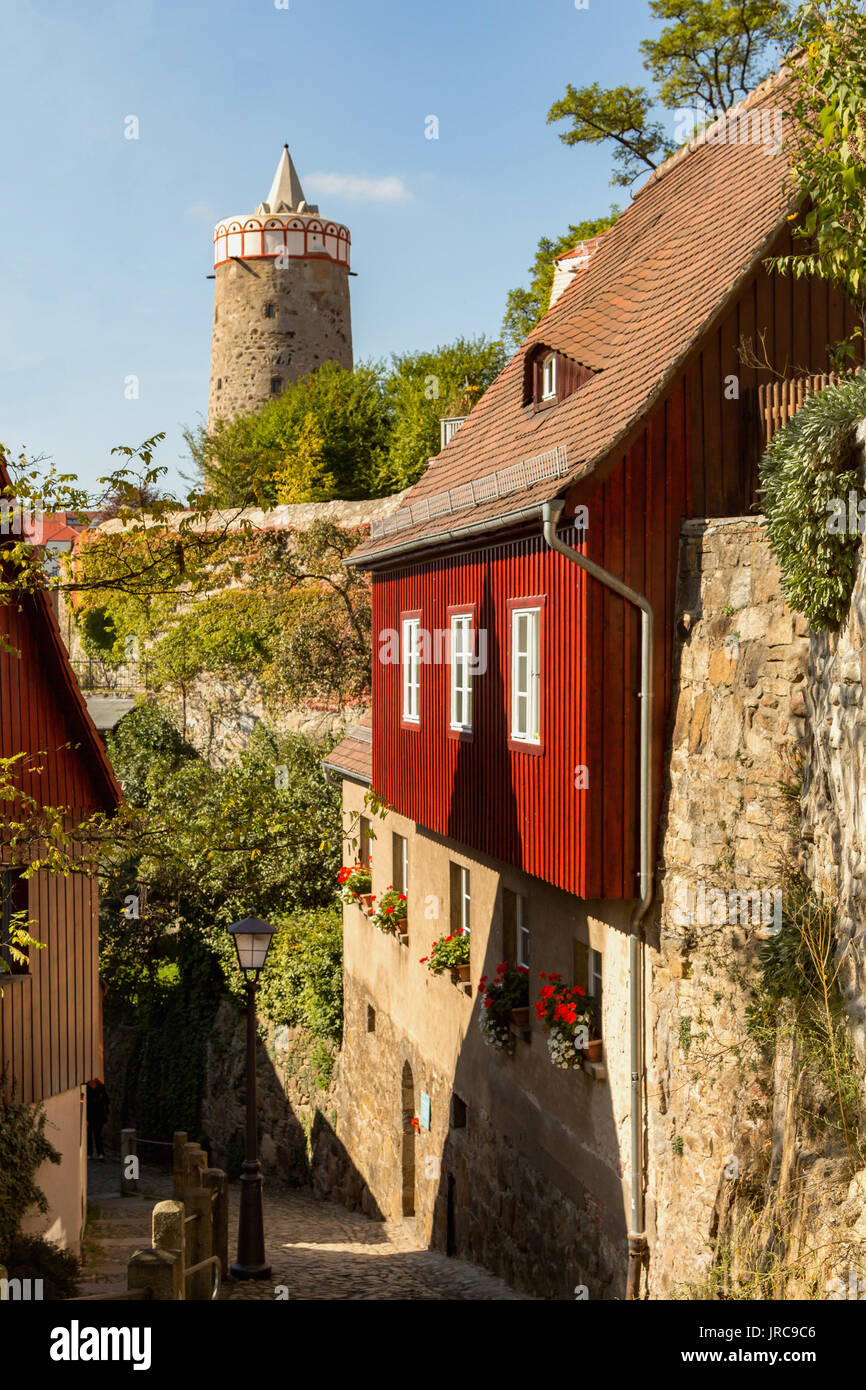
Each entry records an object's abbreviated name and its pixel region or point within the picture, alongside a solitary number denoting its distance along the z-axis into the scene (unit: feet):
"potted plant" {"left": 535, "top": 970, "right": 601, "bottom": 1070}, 36.63
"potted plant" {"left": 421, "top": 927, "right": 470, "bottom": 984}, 48.77
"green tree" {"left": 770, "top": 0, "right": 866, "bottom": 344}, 29.04
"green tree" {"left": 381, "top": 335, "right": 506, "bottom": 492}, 117.39
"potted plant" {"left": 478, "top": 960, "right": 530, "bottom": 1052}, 42.57
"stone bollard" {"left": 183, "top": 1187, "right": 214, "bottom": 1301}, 34.68
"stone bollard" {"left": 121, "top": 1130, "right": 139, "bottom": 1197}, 68.59
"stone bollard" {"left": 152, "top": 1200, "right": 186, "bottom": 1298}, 33.12
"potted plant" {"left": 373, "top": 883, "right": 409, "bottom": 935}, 58.54
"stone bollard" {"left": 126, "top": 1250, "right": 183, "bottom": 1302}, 28.14
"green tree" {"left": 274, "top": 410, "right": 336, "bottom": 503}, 118.93
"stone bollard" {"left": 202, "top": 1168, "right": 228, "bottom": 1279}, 39.60
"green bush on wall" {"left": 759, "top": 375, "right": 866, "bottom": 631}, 27.35
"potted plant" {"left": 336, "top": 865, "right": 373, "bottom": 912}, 65.57
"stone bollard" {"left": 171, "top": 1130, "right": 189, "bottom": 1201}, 41.33
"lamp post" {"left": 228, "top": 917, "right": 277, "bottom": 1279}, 42.11
